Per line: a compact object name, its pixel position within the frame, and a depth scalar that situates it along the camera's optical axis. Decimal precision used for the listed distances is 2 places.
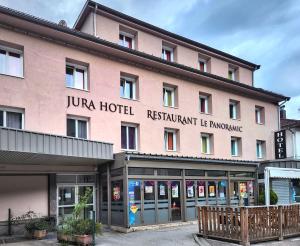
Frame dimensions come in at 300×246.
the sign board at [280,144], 17.73
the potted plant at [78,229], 8.03
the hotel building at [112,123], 10.22
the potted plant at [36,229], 9.18
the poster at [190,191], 12.16
